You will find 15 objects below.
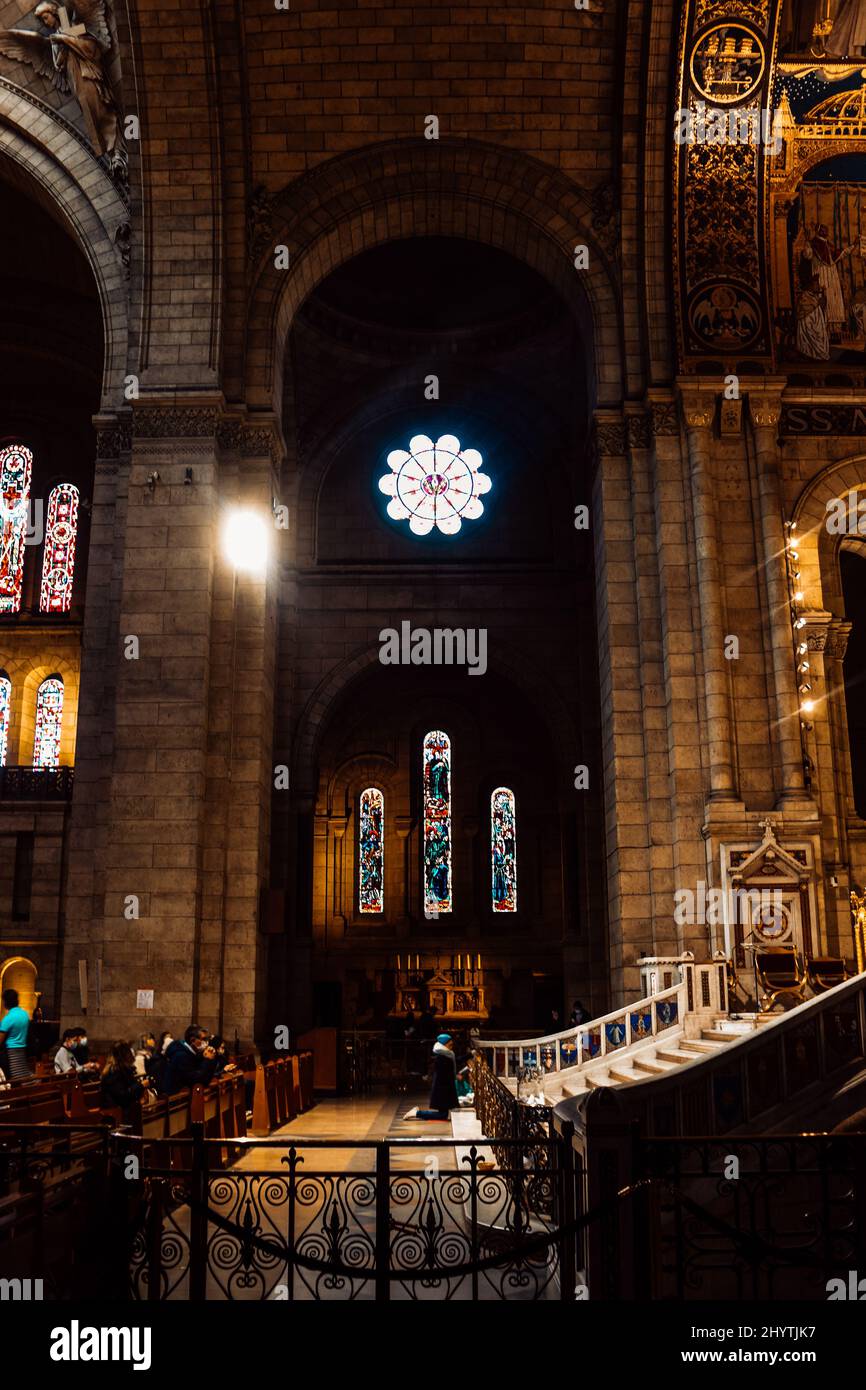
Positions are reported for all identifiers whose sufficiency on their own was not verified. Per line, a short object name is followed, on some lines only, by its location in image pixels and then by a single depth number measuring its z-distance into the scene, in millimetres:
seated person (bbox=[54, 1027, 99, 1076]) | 13080
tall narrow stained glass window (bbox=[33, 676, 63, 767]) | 26547
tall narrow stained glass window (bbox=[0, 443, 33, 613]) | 27500
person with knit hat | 15820
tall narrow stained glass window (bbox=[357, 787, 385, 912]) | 28875
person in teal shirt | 13711
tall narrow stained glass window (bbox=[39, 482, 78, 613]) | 27406
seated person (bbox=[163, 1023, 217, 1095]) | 11859
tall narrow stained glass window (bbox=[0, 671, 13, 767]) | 26453
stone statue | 17609
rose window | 26750
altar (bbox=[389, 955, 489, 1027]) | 26797
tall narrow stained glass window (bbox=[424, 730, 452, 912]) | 28625
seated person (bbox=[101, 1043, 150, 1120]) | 9656
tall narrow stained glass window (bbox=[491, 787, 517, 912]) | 28625
